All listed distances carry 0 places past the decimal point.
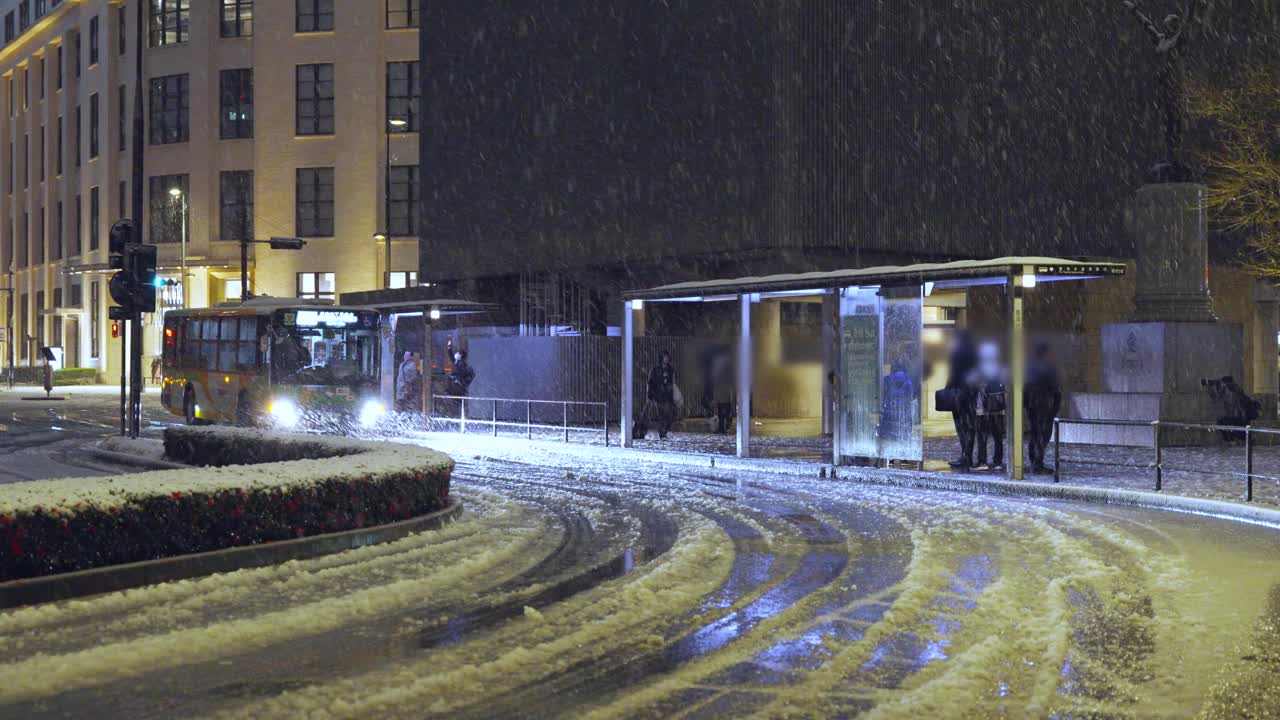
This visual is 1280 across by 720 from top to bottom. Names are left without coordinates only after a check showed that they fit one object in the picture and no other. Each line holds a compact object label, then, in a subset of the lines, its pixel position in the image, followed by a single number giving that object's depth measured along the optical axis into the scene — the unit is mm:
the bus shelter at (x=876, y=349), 20297
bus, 31328
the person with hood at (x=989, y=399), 20391
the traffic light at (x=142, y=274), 22922
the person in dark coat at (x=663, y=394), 28203
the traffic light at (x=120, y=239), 22844
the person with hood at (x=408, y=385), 33844
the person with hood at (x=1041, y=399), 20438
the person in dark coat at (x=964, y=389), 20672
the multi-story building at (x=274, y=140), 64875
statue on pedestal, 28969
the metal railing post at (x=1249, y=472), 16188
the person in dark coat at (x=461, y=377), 34656
